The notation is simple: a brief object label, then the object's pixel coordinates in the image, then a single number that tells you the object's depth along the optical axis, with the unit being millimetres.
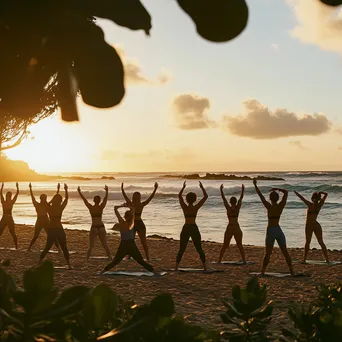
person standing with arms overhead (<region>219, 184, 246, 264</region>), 11844
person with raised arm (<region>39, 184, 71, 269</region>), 11133
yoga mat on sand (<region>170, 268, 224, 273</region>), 11391
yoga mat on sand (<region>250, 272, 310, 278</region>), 10878
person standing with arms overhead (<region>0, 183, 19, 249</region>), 13344
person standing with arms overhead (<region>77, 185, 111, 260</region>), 11906
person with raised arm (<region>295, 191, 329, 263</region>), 11812
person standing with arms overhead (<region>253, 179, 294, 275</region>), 10172
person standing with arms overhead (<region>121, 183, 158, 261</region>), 11891
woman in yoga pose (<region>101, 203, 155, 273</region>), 9977
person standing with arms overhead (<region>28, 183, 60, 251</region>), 12555
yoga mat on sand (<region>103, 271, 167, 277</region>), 10688
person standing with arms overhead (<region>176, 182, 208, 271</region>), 10703
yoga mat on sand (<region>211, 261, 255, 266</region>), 12736
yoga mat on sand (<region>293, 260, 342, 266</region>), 12695
